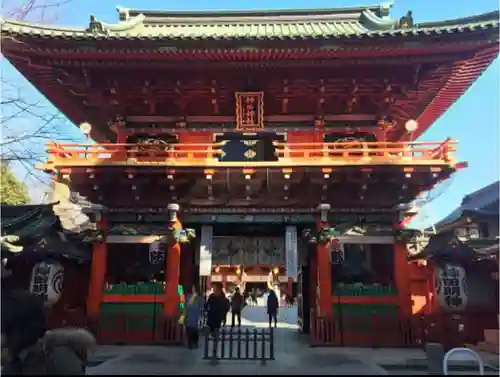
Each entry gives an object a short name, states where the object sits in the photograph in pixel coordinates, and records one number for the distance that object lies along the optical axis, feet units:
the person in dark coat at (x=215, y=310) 43.83
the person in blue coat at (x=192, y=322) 43.93
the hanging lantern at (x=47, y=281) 44.83
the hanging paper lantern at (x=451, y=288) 45.03
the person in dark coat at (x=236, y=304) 64.54
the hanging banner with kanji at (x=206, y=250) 46.59
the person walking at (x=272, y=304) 64.44
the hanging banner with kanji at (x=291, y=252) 46.19
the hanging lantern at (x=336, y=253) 46.98
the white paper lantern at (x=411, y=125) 50.21
